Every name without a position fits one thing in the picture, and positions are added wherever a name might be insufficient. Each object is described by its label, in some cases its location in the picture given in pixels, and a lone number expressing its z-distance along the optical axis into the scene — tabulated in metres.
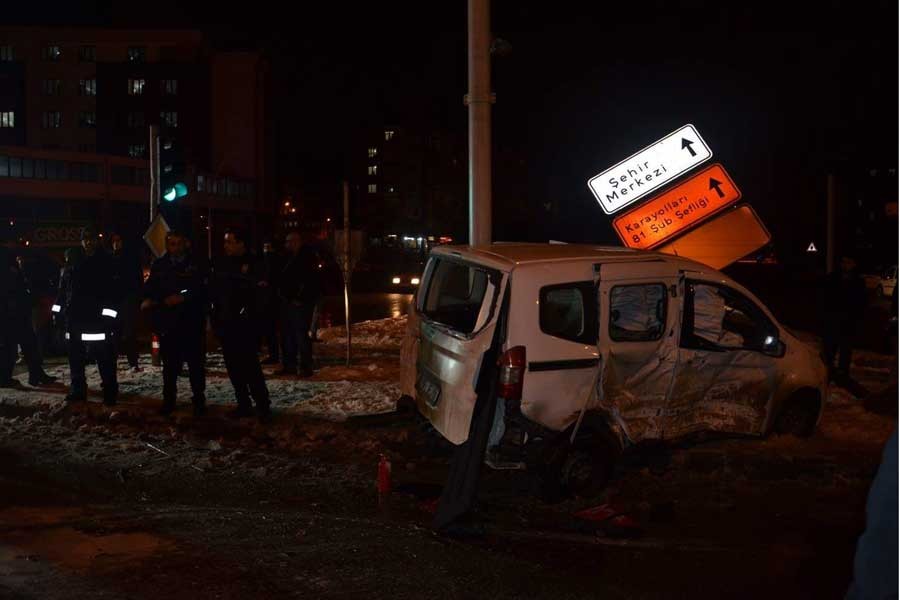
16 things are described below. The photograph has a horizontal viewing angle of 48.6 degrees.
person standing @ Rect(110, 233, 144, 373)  10.84
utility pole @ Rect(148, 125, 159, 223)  14.84
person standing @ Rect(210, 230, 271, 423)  9.90
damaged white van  7.12
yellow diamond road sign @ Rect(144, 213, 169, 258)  13.87
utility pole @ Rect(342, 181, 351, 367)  13.50
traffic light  14.70
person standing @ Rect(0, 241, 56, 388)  11.61
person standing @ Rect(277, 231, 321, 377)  12.59
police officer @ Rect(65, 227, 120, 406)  10.48
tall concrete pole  10.65
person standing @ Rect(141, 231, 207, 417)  9.95
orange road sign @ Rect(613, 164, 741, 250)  11.47
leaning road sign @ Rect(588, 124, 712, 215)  11.80
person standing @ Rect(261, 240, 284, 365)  10.38
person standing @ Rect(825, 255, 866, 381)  12.27
